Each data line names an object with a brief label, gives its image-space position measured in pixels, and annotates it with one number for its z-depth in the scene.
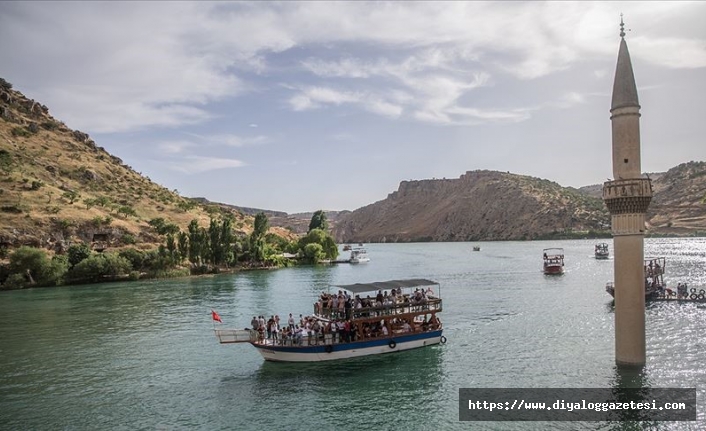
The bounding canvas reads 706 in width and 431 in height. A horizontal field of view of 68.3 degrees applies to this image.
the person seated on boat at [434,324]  40.62
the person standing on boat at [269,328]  38.00
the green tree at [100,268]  96.19
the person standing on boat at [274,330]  37.17
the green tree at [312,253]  142.12
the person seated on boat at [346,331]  37.28
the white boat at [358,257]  149.88
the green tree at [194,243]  110.50
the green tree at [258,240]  127.68
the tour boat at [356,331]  36.50
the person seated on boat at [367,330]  38.03
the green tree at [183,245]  108.96
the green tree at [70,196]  119.28
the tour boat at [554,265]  93.56
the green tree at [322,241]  150.15
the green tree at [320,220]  167.25
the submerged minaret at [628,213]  28.17
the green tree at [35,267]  91.25
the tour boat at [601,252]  123.19
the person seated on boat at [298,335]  36.41
